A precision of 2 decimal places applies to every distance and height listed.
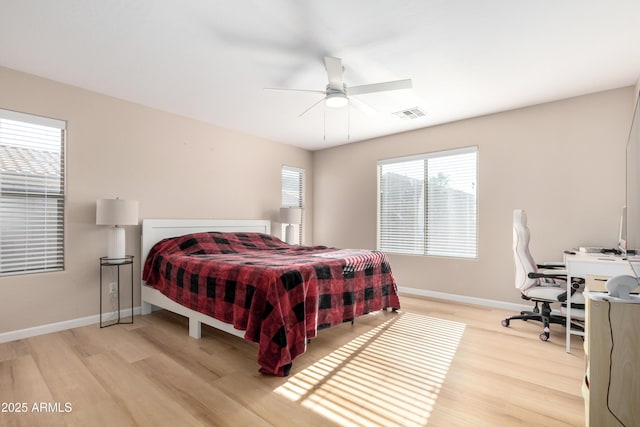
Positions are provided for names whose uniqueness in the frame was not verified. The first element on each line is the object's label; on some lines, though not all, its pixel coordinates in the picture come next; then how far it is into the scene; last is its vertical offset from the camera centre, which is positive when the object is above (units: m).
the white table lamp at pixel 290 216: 4.97 -0.03
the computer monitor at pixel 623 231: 2.42 -0.11
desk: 2.30 -0.38
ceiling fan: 2.50 +1.04
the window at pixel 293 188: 5.53 +0.46
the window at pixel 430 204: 4.25 +0.16
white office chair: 2.86 -0.66
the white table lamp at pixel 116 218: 3.12 -0.05
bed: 2.25 -0.60
